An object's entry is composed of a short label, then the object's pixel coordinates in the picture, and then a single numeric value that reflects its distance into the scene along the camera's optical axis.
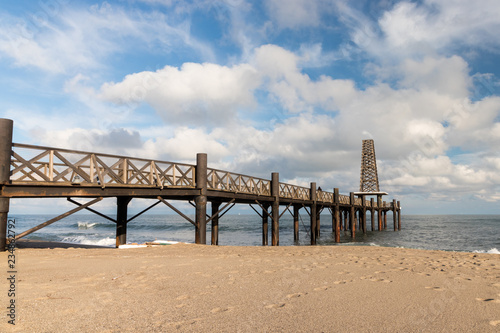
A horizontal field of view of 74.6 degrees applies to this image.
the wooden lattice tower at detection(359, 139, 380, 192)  57.25
